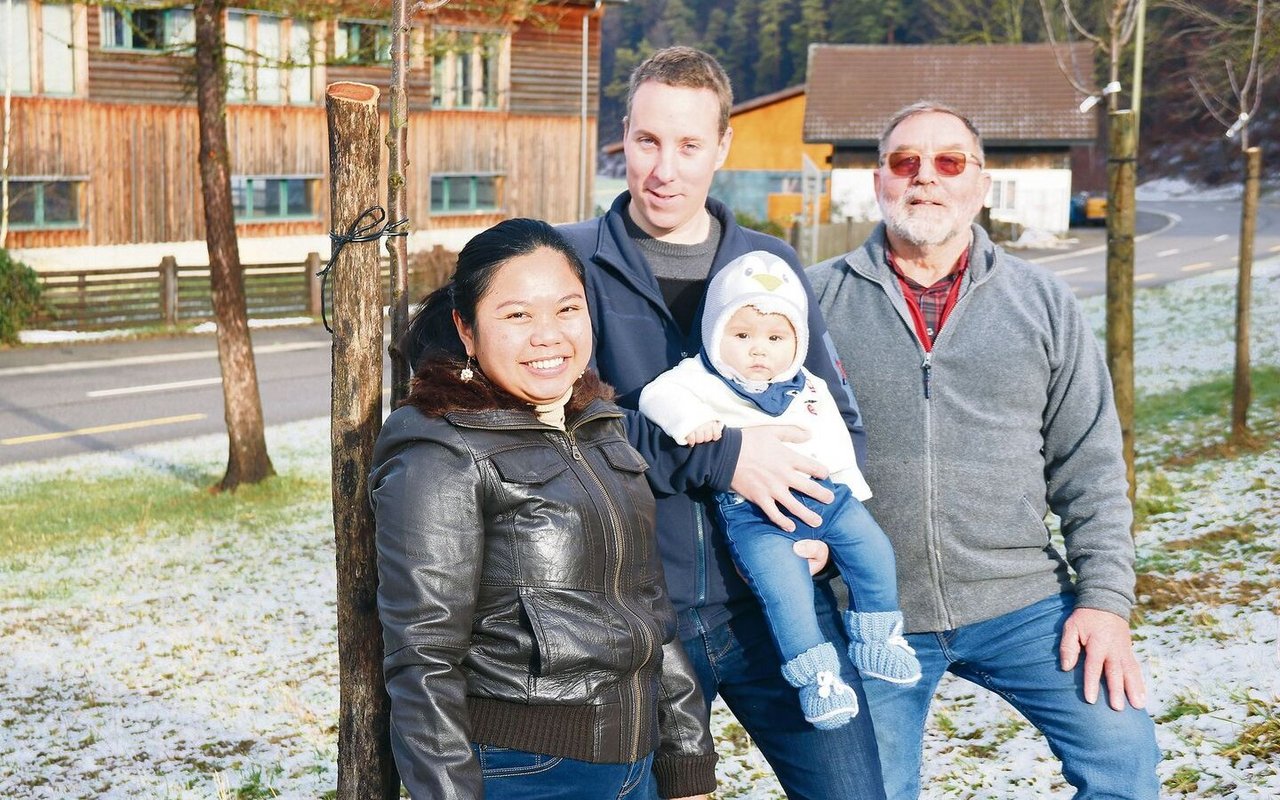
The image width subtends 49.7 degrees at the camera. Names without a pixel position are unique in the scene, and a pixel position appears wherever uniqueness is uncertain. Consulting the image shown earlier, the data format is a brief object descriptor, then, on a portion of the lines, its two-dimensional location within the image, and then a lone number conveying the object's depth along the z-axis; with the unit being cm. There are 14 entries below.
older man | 400
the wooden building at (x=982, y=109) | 5281
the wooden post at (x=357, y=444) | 379
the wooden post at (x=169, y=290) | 2673
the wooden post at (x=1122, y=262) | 779
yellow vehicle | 5625
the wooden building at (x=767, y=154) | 5716
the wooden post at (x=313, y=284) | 2955
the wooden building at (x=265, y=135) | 2961
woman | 297
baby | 367
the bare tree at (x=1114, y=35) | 866
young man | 368
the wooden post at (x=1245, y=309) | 1198
